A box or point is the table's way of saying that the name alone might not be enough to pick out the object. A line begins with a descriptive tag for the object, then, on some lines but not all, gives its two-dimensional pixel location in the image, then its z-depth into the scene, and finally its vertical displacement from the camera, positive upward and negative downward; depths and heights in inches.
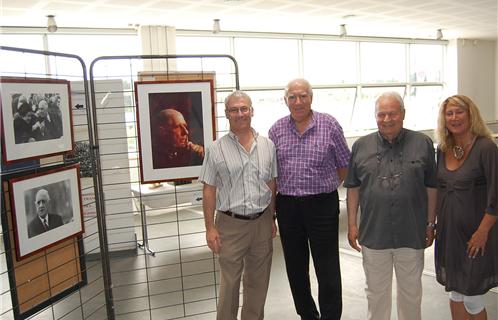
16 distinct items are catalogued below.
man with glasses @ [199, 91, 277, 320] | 92.9 -18.2
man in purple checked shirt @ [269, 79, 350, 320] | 97.0 -17.3
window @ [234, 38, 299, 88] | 331.6 +43.8
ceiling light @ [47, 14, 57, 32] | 233.1 +57.5
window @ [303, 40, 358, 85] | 359.6 +44.0
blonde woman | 85.4 -19.8
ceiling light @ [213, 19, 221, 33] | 271.9 +60.1
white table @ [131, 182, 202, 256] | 183.0 -33.6
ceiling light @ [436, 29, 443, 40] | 369.8 +65.1
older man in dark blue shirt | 86.7 -19.0
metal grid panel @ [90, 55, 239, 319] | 134.1 -58.3
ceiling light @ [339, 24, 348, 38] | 315.5 +62.0
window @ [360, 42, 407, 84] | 390.0 +45.1
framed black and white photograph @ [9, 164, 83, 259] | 77.7 -16.2
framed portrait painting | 100.0 -1.7
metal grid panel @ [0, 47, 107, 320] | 77.2 -28.9
